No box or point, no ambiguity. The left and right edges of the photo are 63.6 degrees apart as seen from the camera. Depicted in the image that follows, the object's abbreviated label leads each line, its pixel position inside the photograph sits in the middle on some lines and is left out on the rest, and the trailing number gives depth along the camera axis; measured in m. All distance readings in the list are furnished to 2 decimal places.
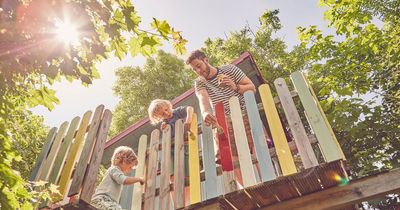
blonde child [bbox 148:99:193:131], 4.71
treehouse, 2.62
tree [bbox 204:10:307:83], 16.64
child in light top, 3.50
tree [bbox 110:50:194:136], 19.09
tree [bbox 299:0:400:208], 8.99
